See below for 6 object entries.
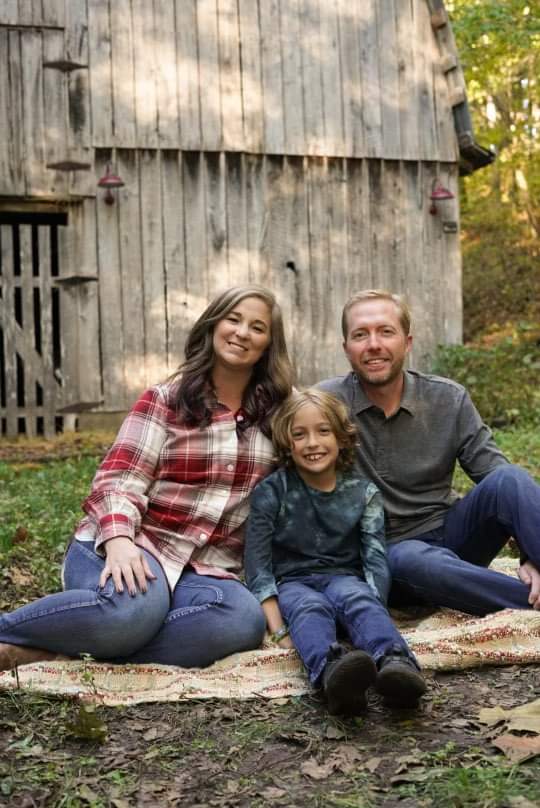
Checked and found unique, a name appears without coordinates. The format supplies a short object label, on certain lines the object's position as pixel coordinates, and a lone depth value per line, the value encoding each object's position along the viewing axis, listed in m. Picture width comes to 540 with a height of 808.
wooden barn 9.48
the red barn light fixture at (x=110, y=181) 9.37
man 3.77
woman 3.35
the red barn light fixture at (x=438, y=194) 10.25
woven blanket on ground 3.21
